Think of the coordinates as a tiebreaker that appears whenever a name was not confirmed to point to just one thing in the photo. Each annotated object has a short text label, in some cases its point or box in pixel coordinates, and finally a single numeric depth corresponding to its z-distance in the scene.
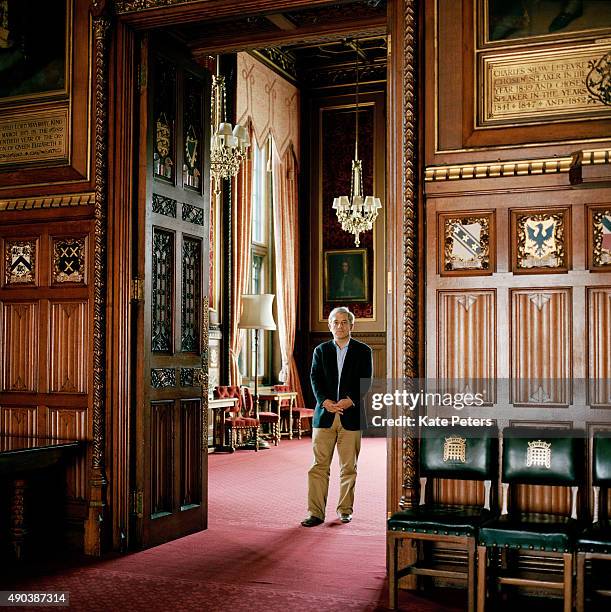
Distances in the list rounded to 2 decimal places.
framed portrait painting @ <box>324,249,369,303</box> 15.34
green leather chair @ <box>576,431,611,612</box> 4.22
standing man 6.91
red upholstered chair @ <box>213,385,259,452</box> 11.80
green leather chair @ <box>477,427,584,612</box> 4.30
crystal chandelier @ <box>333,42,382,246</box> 13.31
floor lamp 12.08
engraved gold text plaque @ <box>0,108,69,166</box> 6.24
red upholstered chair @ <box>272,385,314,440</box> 13.62
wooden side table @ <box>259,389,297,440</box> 13.18
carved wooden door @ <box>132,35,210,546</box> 6.02
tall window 14.43
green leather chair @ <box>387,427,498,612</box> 4.54
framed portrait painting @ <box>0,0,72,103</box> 6.26
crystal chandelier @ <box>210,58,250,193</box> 9.83
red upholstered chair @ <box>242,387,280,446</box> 12.11
